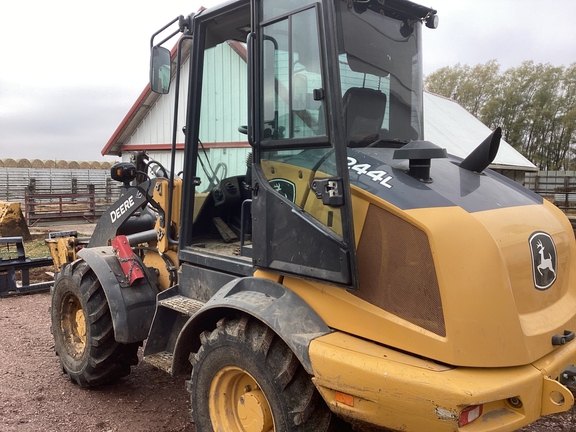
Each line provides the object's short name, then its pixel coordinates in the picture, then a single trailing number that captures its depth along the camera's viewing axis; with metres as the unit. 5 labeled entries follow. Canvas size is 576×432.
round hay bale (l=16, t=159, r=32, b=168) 35.06
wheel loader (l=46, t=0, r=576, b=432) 2.24
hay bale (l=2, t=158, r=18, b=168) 34.67
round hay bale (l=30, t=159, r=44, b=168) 36.16
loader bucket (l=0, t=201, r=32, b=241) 11.30
